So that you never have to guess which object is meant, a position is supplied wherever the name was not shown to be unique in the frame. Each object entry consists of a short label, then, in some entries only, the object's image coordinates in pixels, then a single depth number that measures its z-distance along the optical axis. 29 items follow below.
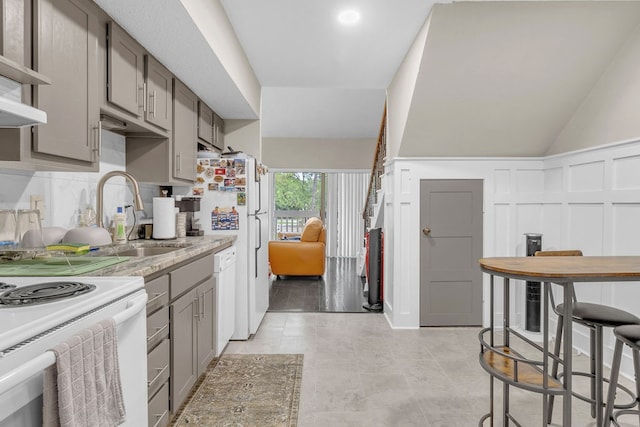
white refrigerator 3.38
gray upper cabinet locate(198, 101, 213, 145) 3.44
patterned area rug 2.16
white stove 0.82
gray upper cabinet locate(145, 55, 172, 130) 2.42
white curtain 8.94
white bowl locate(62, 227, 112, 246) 1.98
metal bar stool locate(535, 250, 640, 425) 1.80
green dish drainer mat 1.43
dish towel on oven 0.91
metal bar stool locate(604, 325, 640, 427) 1.54
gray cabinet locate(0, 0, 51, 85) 1.30
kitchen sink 2.37
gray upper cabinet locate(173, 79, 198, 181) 2.88
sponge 1.77
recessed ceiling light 2.67
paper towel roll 2.78
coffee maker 3.24
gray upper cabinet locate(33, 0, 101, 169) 1.49
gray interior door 3.78
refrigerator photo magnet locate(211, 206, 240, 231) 3.39
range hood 1.12
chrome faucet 2.32
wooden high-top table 1.57
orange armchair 5.88
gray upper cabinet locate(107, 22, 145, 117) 1.99
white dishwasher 2.84
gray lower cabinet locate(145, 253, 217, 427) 1.78
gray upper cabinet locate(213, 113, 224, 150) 3.91
